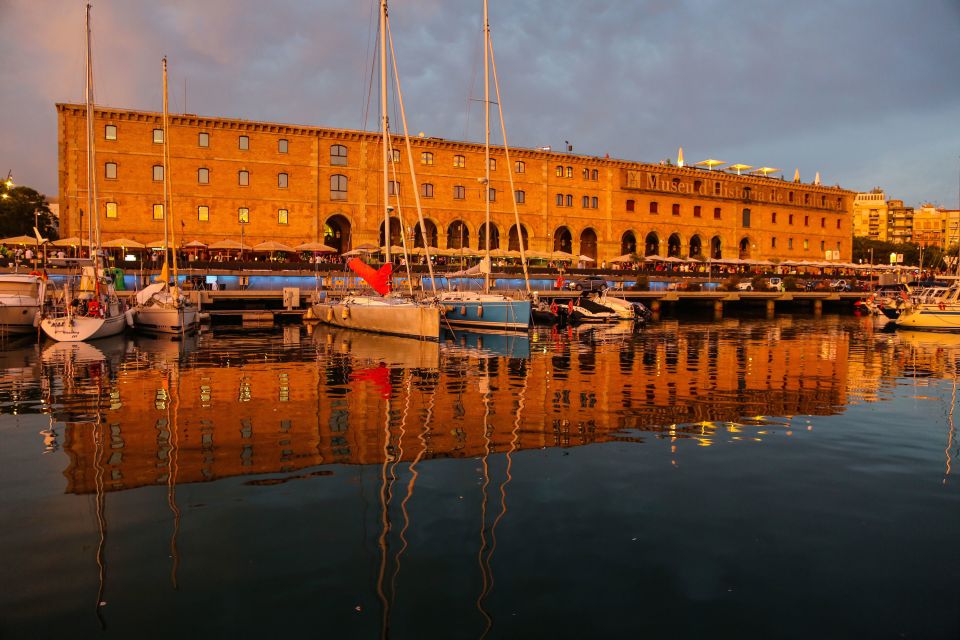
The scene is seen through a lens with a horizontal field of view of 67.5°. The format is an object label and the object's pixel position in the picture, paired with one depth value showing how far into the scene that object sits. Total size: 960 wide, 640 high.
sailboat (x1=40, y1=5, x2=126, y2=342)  24.86
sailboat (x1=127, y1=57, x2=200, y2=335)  27.81
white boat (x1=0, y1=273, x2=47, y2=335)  26.78
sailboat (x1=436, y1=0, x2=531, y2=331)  29.00
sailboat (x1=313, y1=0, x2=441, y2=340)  25.20
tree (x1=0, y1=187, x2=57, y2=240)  56.64
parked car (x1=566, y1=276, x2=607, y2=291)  47.36
